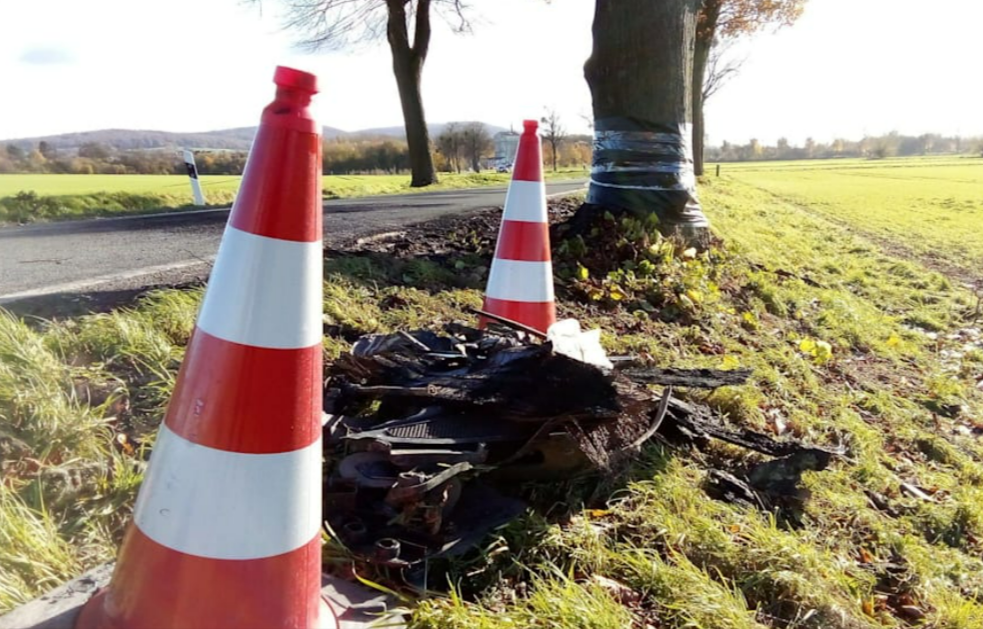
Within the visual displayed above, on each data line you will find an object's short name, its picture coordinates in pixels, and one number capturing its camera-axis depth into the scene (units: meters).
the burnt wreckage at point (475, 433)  1.80
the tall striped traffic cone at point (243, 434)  1.28
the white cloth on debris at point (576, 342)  2.58
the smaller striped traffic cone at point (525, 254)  3.26
